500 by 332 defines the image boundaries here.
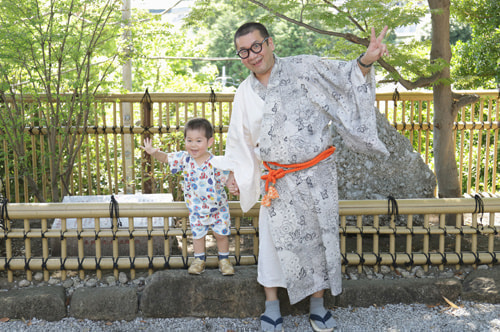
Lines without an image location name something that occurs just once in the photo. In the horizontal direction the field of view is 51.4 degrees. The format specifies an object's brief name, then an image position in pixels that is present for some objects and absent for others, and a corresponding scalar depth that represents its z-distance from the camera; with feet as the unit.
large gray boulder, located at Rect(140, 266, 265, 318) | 10.08
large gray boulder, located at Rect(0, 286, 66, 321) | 9.95
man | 9.14
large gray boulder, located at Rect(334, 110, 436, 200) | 13.85
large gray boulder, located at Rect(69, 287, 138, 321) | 10.10
